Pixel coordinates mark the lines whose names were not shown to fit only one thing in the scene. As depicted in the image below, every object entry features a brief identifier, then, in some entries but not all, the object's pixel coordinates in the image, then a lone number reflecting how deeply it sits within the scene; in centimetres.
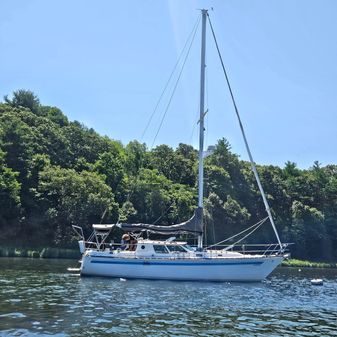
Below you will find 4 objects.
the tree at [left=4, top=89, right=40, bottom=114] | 10781
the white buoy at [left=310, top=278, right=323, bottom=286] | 4128
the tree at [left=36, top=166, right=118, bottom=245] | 6681
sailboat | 3634
